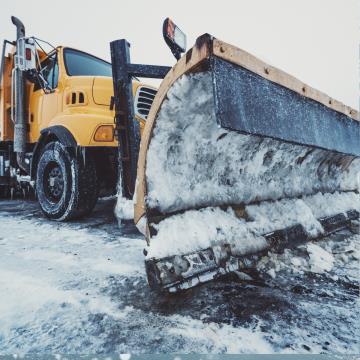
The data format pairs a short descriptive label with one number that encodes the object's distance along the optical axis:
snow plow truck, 1.37
